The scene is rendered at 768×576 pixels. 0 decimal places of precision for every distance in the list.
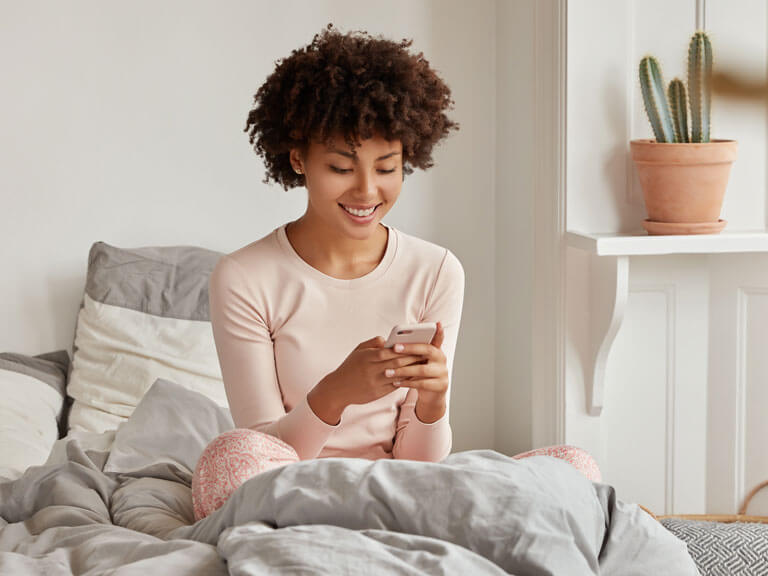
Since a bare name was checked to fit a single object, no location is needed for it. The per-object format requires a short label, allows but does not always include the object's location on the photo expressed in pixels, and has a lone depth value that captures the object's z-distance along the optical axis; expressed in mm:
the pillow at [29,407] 3150
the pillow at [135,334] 3438
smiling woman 2709
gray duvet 2263
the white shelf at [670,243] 3224
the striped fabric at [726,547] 2616
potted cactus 3233
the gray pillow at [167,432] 3000
